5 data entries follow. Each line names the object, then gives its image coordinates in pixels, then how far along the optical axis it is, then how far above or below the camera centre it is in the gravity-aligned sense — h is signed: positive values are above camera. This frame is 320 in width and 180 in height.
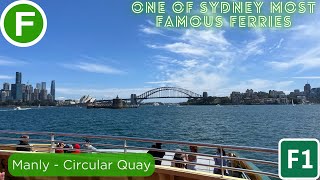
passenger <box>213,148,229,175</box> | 5.69 -1.75
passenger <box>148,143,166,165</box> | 6.50 -1.53
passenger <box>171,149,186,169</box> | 5.74 -1.49
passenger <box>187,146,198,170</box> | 5.70 -1.54
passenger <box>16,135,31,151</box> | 7.19 -1.44
